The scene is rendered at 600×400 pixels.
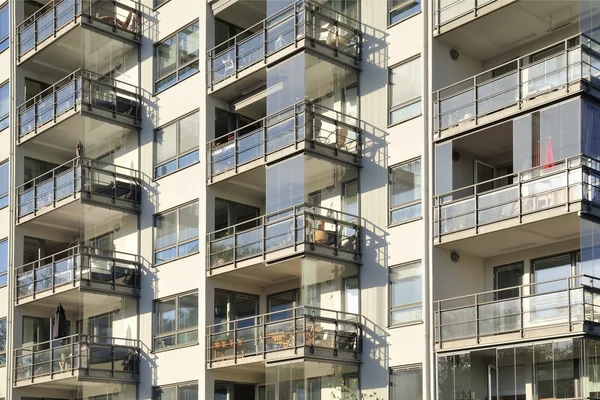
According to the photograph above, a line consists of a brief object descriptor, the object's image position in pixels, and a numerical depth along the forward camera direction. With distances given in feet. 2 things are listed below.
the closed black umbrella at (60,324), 117.19
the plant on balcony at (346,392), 90.99
